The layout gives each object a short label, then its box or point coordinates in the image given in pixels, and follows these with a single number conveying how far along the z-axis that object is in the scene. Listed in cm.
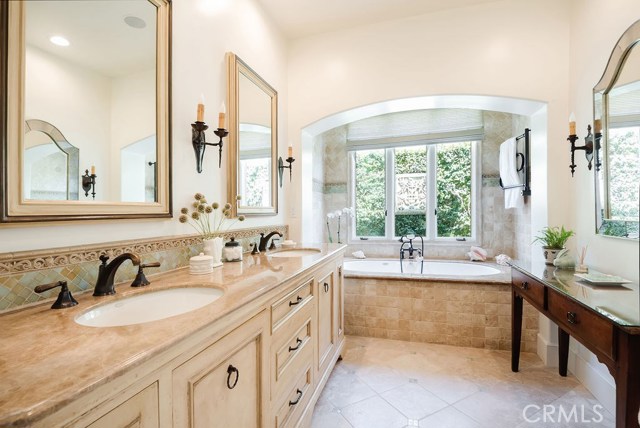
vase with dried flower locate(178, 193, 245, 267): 147
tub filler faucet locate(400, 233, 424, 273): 367
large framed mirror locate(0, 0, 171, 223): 86
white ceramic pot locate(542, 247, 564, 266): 200
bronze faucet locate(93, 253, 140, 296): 97
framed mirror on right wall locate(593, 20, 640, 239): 140
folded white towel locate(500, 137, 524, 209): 306
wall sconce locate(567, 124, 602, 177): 179
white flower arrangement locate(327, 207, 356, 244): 406
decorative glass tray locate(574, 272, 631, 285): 126
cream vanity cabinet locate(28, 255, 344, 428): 55
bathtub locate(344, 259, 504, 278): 336
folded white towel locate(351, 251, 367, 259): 400
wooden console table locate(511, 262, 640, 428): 100
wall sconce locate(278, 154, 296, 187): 252
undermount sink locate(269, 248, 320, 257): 208
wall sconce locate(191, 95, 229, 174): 149
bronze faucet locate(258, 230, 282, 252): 208
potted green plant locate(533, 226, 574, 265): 201
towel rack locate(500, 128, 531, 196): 292
